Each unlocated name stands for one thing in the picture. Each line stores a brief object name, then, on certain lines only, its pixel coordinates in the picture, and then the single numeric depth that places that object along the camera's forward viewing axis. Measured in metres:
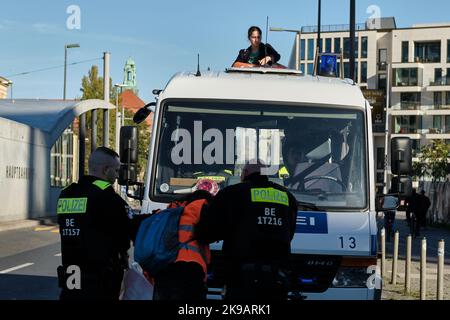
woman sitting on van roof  9.45
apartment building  96.31
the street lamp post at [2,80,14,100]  68.09
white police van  7.12
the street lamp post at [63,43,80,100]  64.46
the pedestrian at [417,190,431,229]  29.59
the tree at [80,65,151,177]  68.88
